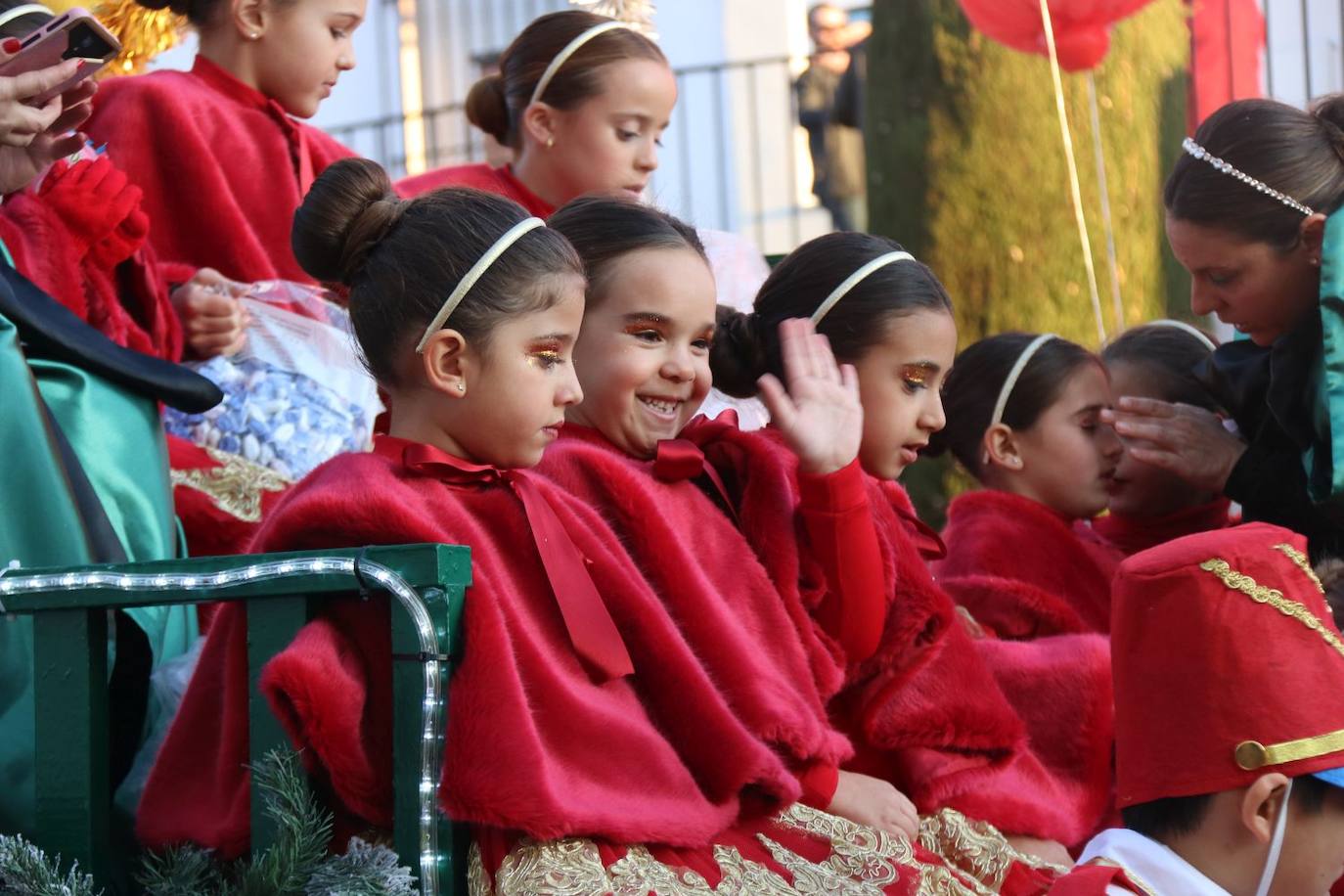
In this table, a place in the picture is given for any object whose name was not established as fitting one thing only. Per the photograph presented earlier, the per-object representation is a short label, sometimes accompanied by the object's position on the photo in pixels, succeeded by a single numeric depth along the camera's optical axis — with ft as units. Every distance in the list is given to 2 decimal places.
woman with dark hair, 23.45
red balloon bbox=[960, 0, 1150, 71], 41.20
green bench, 14.78
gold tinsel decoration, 27.16
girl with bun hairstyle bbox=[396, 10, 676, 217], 27.21
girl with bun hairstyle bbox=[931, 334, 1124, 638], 25.59
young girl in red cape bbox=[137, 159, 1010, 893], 15.41
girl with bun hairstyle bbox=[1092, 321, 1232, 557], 26.75
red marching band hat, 14.41
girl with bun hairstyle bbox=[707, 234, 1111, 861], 20.31
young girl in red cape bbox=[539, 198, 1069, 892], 18.96
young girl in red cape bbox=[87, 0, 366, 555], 26.25
